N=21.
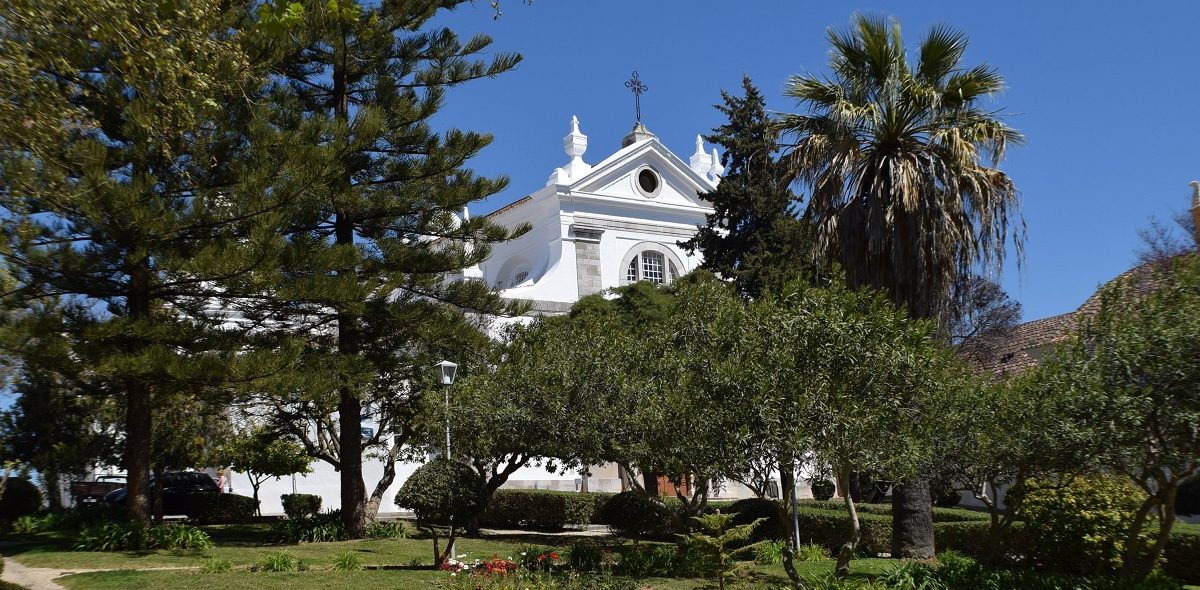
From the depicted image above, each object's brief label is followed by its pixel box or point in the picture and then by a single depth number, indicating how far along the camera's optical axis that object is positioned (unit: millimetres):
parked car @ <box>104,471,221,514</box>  25875
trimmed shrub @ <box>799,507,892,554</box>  17344
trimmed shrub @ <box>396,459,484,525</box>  14406
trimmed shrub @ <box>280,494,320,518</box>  24603
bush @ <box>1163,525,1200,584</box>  14070
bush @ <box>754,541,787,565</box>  15750
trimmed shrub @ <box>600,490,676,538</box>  20297
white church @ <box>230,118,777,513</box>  34938
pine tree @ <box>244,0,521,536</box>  18750
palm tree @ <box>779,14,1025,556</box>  14555
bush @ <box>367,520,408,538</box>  19969
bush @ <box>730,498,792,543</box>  19344
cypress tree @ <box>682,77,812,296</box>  28359
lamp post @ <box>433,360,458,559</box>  16172
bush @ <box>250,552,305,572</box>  14012
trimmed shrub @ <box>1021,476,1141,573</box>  13547
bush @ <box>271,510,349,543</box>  18516
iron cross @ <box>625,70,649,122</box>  40094
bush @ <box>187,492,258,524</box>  25297
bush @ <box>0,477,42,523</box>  23234
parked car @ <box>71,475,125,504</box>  27170
